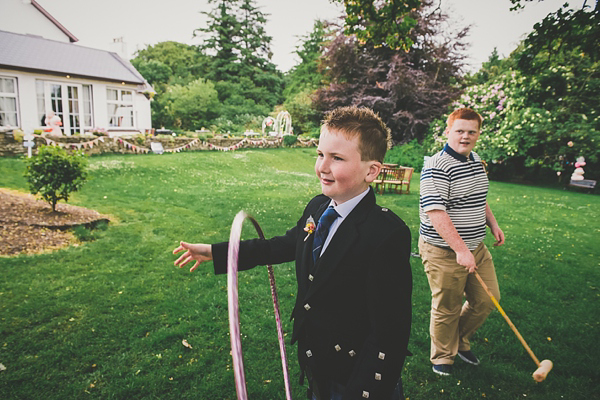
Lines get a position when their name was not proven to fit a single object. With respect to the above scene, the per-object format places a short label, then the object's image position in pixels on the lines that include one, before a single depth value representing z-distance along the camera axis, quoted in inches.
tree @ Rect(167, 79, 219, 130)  1432.1
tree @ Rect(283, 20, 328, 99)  1890.6
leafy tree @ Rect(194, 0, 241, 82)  1895.9
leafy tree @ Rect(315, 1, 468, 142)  1012.5
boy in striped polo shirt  129.0
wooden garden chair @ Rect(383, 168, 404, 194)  576.4
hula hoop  55.8
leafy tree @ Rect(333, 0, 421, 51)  283.9
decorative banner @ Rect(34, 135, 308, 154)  688.7
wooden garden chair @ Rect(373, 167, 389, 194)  577.2
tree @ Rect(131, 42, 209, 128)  1449.3
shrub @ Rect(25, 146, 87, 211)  314.0
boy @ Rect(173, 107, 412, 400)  71.1
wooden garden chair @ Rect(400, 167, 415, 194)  593.4
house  769.6
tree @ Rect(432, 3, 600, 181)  663.8
